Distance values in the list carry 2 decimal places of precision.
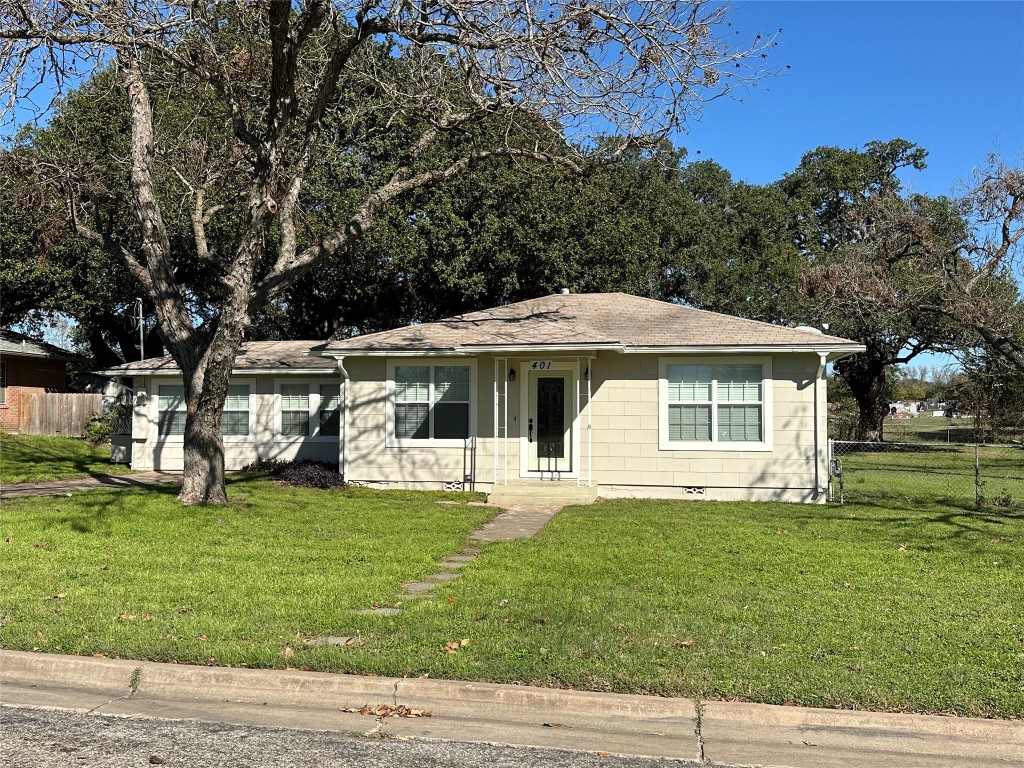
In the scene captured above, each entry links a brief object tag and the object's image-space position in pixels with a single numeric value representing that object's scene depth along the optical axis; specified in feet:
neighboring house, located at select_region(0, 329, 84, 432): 93.91
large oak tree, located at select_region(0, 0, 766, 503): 37.06
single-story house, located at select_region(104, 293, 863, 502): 49.01
